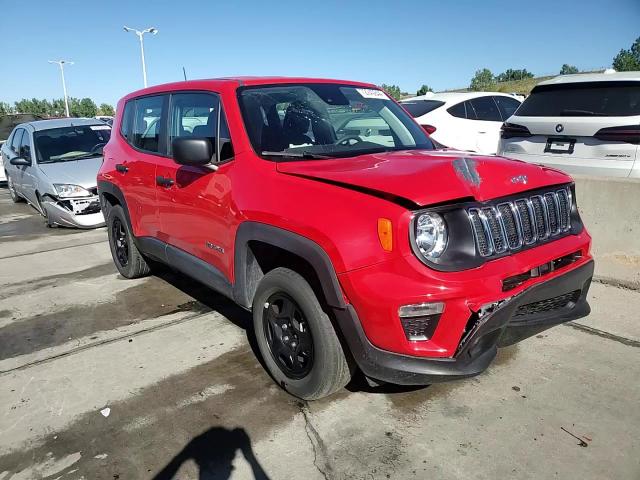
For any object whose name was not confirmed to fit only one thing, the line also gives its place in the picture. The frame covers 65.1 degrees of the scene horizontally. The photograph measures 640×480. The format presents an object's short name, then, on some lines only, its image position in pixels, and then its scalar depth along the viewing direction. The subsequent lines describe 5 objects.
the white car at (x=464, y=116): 8.63
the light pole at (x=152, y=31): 35.88
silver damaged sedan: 7.61
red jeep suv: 2.33
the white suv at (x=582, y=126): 5.06
